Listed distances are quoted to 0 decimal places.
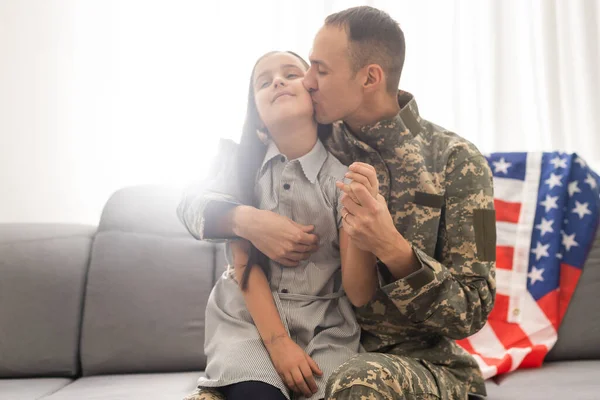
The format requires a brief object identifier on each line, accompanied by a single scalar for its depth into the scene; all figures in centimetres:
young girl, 116
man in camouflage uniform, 122
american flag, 183
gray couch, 181
